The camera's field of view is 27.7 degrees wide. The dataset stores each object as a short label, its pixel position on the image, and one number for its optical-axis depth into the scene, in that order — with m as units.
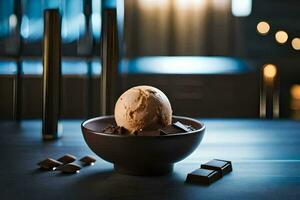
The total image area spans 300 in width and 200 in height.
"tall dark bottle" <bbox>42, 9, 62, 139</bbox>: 0.76
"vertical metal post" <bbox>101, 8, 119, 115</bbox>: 0.80
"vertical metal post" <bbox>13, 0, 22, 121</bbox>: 1.00
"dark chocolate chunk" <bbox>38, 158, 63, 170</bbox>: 0.60
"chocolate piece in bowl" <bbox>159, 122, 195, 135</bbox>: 0.59
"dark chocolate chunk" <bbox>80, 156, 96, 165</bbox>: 0.62
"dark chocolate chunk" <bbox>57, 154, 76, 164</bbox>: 0.62
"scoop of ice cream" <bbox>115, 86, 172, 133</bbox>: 0.59
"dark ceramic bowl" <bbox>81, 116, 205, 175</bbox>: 0.55
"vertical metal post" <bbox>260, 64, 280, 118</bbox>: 1.37
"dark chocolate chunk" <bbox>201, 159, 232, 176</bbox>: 0.58
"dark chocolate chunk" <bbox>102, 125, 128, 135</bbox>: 0.58
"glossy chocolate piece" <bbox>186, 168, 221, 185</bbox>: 0.55
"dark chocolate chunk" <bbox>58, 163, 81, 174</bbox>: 0.58
